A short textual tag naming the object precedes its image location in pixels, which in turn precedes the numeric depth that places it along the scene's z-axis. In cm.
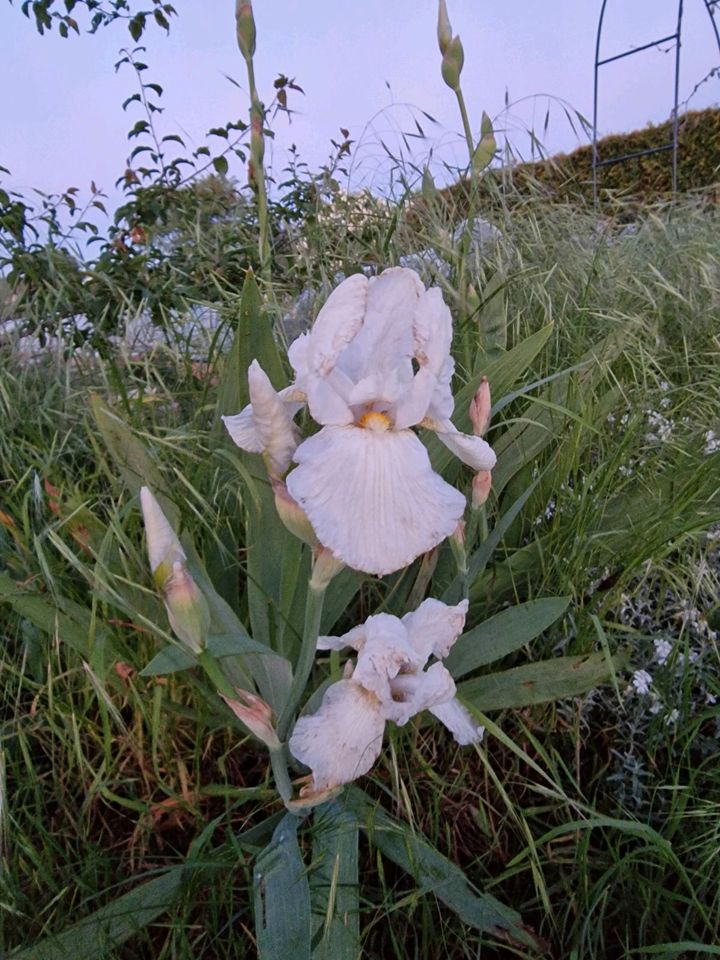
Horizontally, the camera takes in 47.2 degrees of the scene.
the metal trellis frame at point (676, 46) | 510
